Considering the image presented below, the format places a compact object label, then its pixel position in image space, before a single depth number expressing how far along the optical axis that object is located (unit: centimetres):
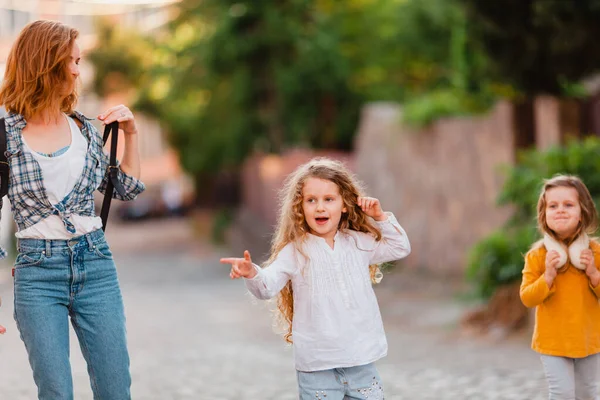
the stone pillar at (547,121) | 1160
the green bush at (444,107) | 1521
